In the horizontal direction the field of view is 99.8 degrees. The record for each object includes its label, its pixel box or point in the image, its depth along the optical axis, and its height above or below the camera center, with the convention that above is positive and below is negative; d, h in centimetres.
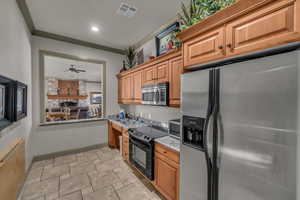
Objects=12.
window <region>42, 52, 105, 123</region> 556 +85
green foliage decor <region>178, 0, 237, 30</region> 121 +93
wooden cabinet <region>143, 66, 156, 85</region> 248 +48
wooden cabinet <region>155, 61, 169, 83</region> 217 +48
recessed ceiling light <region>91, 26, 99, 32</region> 273 +154
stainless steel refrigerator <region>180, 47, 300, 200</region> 74 -22
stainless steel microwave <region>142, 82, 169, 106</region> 209 +8
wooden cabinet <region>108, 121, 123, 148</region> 368 -113
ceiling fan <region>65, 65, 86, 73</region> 571 +139
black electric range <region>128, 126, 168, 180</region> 195 -83
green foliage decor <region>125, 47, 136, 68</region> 361 +119
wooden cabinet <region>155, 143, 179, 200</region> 159 -102
